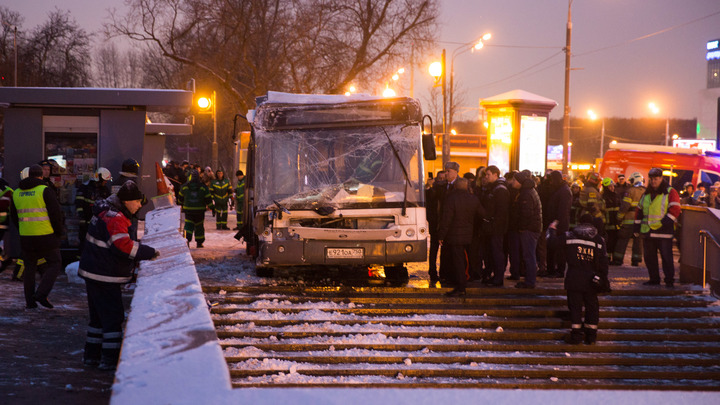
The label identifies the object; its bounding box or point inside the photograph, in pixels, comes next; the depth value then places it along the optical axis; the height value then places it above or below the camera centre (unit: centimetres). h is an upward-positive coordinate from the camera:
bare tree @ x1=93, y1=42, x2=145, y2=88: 8006 +1031
